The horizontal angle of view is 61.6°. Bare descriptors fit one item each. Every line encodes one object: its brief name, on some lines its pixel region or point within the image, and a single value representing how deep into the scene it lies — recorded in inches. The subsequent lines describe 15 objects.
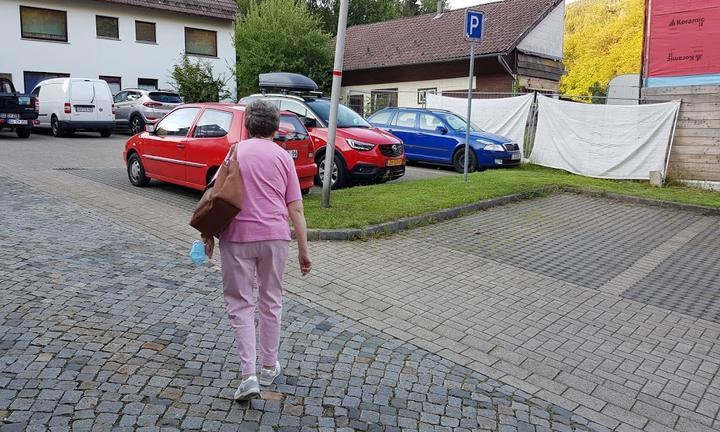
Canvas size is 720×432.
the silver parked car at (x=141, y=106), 865.8
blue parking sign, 433.7
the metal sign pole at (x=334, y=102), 345.4
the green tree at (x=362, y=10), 1950.1
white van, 804.0
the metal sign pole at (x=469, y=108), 444.3
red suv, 453.4
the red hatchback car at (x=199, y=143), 366.3
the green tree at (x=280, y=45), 1221.7
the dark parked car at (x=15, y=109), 740.3
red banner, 495.0
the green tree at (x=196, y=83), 1061.1
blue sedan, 595.5
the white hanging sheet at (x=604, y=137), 529.3
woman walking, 142.0
